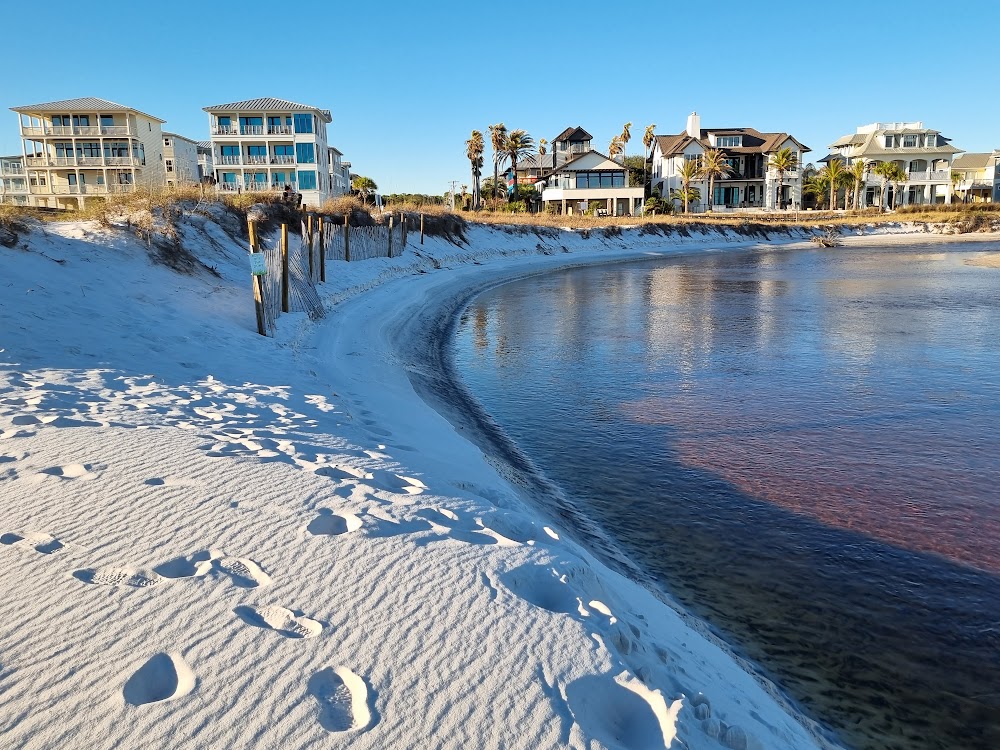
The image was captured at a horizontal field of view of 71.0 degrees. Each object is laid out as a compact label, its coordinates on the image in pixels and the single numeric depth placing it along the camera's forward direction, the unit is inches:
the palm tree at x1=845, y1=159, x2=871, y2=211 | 3176.7
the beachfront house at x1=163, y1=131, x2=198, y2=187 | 2773.1
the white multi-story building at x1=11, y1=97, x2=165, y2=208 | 2396.7
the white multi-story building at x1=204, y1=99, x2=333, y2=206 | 2524.6
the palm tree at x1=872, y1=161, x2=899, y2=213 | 3155.8
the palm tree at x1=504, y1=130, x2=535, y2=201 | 3368.6
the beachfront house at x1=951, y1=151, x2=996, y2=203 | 3468.8
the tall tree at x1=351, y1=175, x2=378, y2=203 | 3440.0
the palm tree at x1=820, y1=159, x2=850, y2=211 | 3228.3
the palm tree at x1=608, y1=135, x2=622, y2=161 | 3627.0
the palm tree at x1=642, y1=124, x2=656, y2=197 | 3474.4
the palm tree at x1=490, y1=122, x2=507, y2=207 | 3318.4
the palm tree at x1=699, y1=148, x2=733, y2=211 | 2945.4
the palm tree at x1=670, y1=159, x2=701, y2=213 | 2957.7
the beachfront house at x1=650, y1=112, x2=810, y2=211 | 3129.9
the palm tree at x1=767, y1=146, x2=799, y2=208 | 3011.8
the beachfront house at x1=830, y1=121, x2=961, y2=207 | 3280.0
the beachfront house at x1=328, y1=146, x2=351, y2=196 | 3118.4
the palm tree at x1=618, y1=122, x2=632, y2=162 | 3597.7
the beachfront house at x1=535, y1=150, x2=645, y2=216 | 2866.6
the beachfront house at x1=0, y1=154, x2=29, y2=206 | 2987.2
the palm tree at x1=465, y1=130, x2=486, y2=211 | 3267.7
